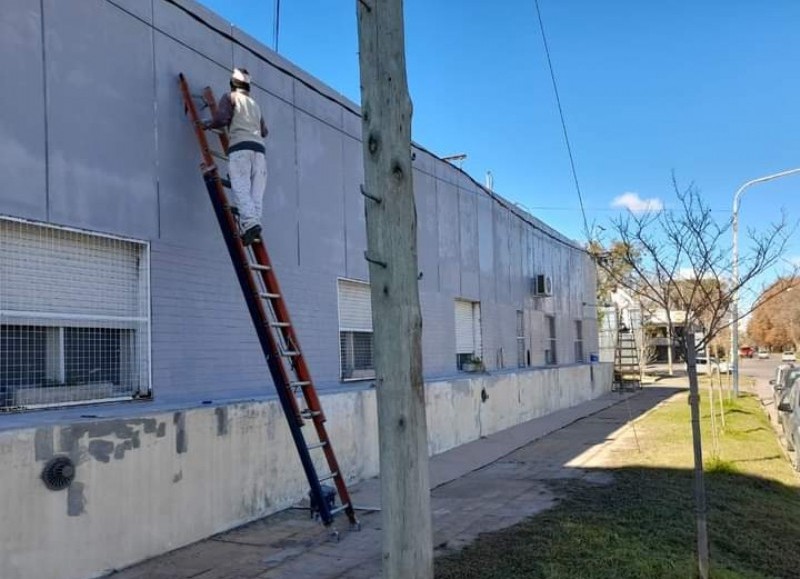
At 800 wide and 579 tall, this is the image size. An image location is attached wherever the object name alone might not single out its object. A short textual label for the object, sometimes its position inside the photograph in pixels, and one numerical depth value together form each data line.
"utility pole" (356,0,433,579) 4.12
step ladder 29.79
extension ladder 7.01
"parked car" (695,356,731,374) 17.14
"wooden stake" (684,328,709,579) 5.84
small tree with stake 5.93
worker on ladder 7.35
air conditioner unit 20.47
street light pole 22.84
